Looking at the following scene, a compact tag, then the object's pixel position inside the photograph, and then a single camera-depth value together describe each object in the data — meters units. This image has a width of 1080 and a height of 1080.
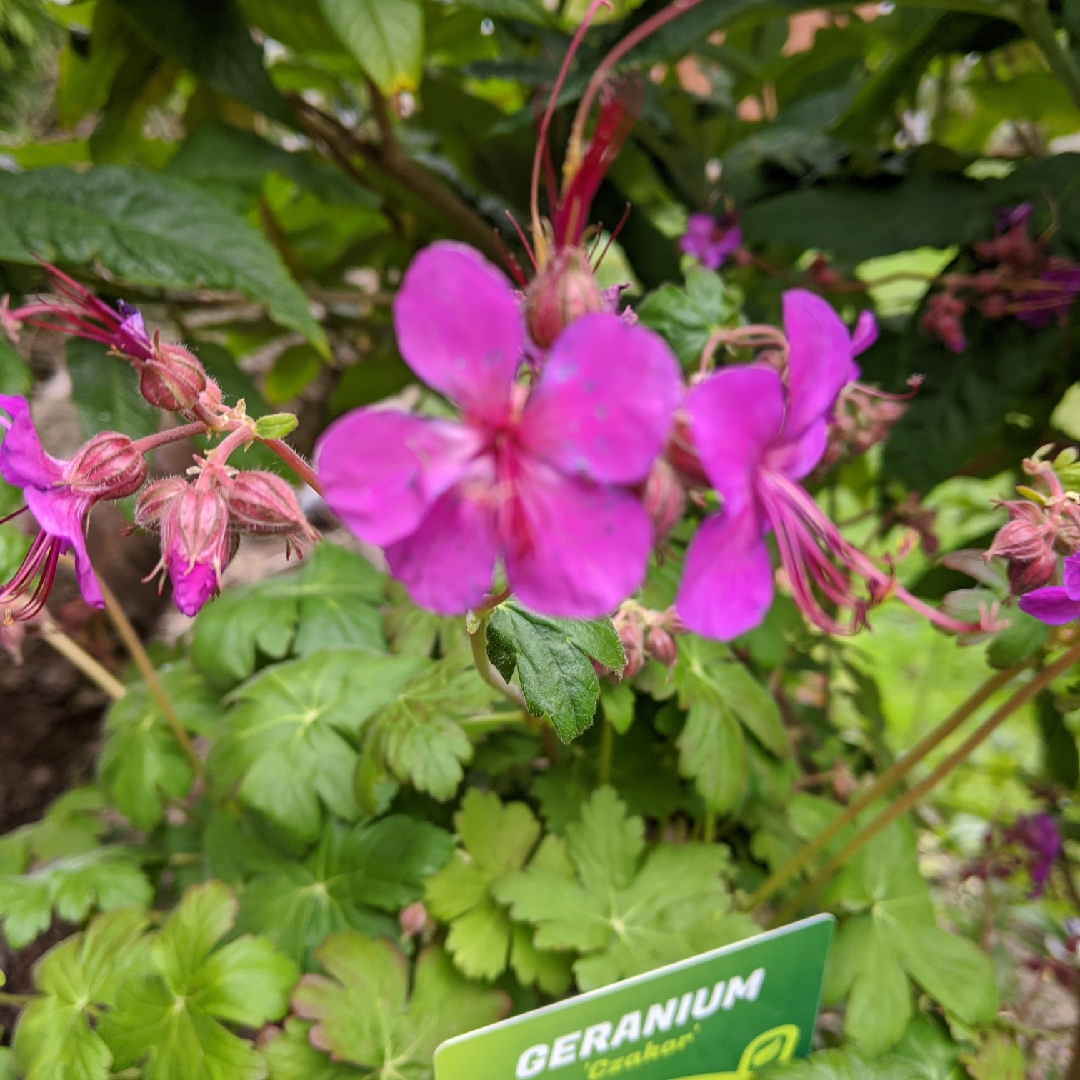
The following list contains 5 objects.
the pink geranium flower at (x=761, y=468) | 0.10
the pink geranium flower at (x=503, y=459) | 0.10
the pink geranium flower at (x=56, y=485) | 0.12
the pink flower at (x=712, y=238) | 0.25
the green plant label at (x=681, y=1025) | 0.15
